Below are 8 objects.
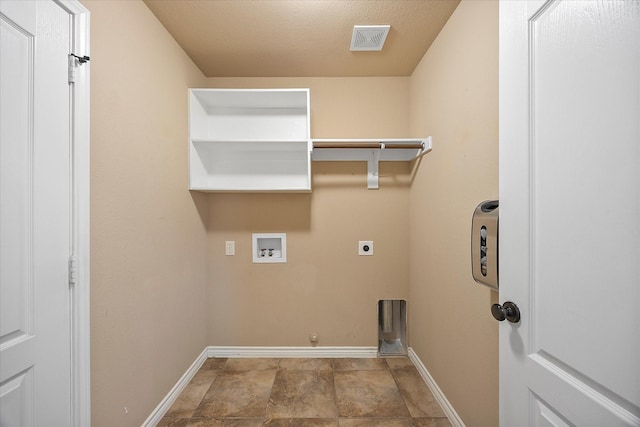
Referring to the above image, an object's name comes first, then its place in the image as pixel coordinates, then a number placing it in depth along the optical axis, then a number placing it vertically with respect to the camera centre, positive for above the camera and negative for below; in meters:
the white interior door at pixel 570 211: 0.55 +0.00
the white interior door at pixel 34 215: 0.84 -0.01
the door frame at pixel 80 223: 1.07 -0.05
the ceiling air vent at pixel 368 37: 1.71 +1.20
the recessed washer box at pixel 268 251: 2.39 -0.36
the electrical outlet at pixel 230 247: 2.39 -0.33
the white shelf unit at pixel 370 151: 2.05 +0.52
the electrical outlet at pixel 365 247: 2.38 -0.33
